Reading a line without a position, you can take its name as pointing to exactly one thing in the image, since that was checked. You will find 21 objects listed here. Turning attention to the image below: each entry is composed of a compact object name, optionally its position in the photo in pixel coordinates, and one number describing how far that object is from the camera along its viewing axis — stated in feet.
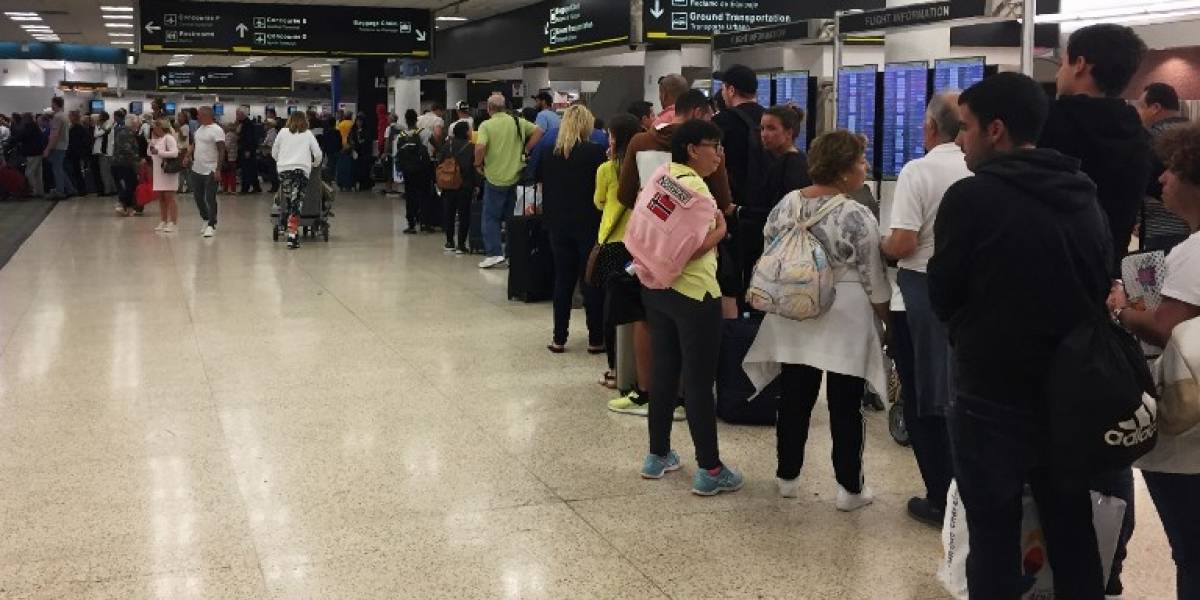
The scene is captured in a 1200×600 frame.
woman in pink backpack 14.05
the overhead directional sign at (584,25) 43.88
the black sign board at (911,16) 19.01
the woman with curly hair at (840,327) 13.53
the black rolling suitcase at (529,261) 28.78
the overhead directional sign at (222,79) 129.39
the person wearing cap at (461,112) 47.32
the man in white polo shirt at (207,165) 44.68
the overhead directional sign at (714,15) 40.63
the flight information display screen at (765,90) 27.61
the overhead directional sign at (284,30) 54.75
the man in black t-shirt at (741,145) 17.98
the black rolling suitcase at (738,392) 17.90
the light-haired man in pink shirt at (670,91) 19.60
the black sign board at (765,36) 24.58
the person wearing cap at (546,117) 35.68
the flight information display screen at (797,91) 25.86
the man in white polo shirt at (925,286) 12.55
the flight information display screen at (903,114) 21.80
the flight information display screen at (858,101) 23.22
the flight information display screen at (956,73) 20.24
